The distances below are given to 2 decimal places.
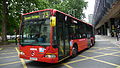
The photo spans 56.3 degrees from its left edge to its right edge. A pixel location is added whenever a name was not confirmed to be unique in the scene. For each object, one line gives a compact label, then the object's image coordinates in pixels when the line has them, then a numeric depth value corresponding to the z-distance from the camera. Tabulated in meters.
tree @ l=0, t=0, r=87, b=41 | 18.23
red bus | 4.96
